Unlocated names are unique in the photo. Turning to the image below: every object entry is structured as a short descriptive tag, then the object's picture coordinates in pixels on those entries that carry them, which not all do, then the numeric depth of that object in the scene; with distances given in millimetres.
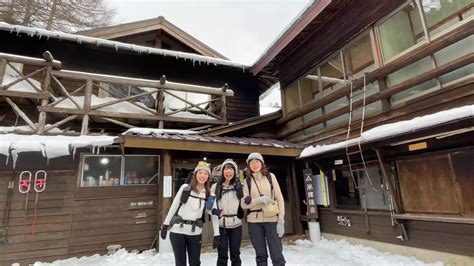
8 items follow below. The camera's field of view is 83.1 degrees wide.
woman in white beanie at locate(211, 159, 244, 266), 3545
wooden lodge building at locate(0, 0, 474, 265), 4648
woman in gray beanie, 3490
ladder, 5867
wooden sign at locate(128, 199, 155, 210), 6582
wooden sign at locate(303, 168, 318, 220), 7195
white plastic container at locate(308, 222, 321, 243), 7062
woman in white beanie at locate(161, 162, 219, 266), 3189
